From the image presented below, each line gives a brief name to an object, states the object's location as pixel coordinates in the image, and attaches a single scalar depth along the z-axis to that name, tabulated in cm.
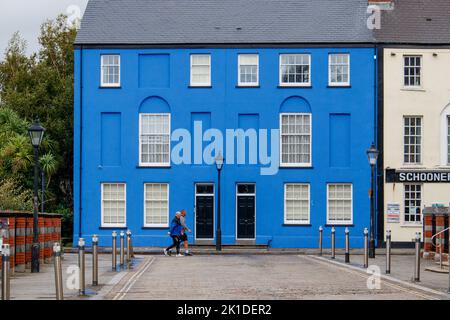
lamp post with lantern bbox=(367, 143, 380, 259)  3832
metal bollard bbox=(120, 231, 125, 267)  2822
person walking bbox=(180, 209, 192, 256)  3900
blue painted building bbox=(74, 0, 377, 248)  4850
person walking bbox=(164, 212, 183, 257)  3891
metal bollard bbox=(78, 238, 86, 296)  1922
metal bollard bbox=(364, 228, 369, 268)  2930
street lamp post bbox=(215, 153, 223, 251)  4488
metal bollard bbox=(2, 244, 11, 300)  1524
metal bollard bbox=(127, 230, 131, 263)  3074
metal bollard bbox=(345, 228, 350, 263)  3268
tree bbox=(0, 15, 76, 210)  5475
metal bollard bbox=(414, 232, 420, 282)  2395
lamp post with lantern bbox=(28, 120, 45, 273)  2697
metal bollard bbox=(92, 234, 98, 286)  2178
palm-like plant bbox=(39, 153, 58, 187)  5559
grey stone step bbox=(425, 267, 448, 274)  2744
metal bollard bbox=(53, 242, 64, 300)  1666
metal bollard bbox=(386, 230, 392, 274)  2672
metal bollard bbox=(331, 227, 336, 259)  3599
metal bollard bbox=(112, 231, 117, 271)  2781
